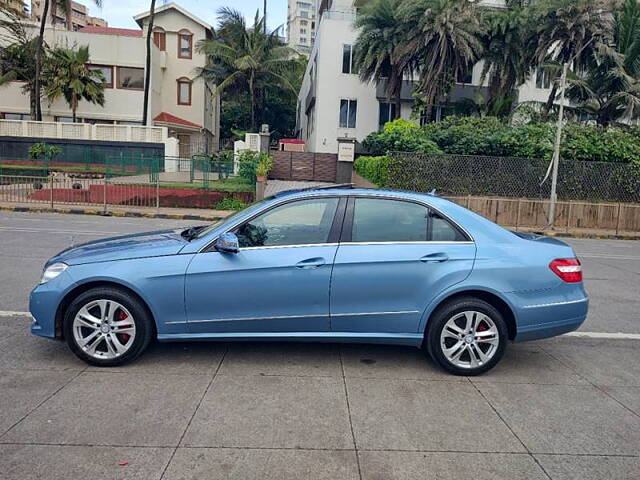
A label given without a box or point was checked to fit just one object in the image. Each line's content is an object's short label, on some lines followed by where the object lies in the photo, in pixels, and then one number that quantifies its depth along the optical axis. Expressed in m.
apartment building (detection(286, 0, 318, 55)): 164.12
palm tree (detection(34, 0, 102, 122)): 32.84
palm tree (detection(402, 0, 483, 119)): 26.86
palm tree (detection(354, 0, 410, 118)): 28.72
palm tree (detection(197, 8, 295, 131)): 39.19
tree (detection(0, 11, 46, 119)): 35.22
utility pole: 20.17
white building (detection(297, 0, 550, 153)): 34.31
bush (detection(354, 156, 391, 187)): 22.89
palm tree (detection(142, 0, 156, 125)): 34.22
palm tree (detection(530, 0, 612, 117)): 25.38
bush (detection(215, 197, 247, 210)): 22.52
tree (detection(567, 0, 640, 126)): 26.28
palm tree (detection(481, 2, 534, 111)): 27.72
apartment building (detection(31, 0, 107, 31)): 86.19
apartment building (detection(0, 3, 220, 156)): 37.81
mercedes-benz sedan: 4.79
